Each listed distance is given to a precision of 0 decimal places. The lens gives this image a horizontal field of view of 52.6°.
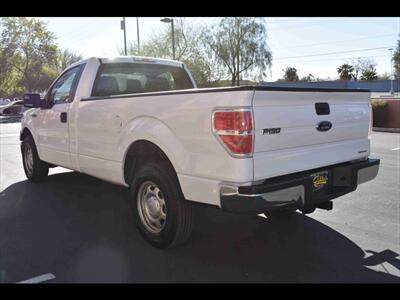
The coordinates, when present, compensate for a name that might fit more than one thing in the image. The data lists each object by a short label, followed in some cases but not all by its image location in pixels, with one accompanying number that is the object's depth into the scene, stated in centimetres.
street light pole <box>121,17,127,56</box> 3163
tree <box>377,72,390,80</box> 9244
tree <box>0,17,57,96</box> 3944
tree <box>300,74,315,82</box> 7938
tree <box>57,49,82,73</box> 4820
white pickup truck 315
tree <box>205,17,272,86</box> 4019
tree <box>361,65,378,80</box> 8219
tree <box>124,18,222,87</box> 3722
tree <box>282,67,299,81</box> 7725
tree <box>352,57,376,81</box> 8475
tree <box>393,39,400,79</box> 4566
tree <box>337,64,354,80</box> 8370
